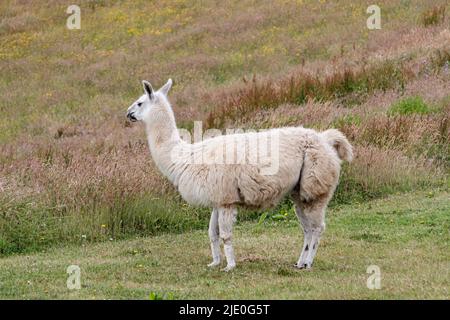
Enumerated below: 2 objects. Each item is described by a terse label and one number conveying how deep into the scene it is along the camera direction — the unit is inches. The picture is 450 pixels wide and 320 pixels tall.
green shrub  643.5
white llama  351.9
